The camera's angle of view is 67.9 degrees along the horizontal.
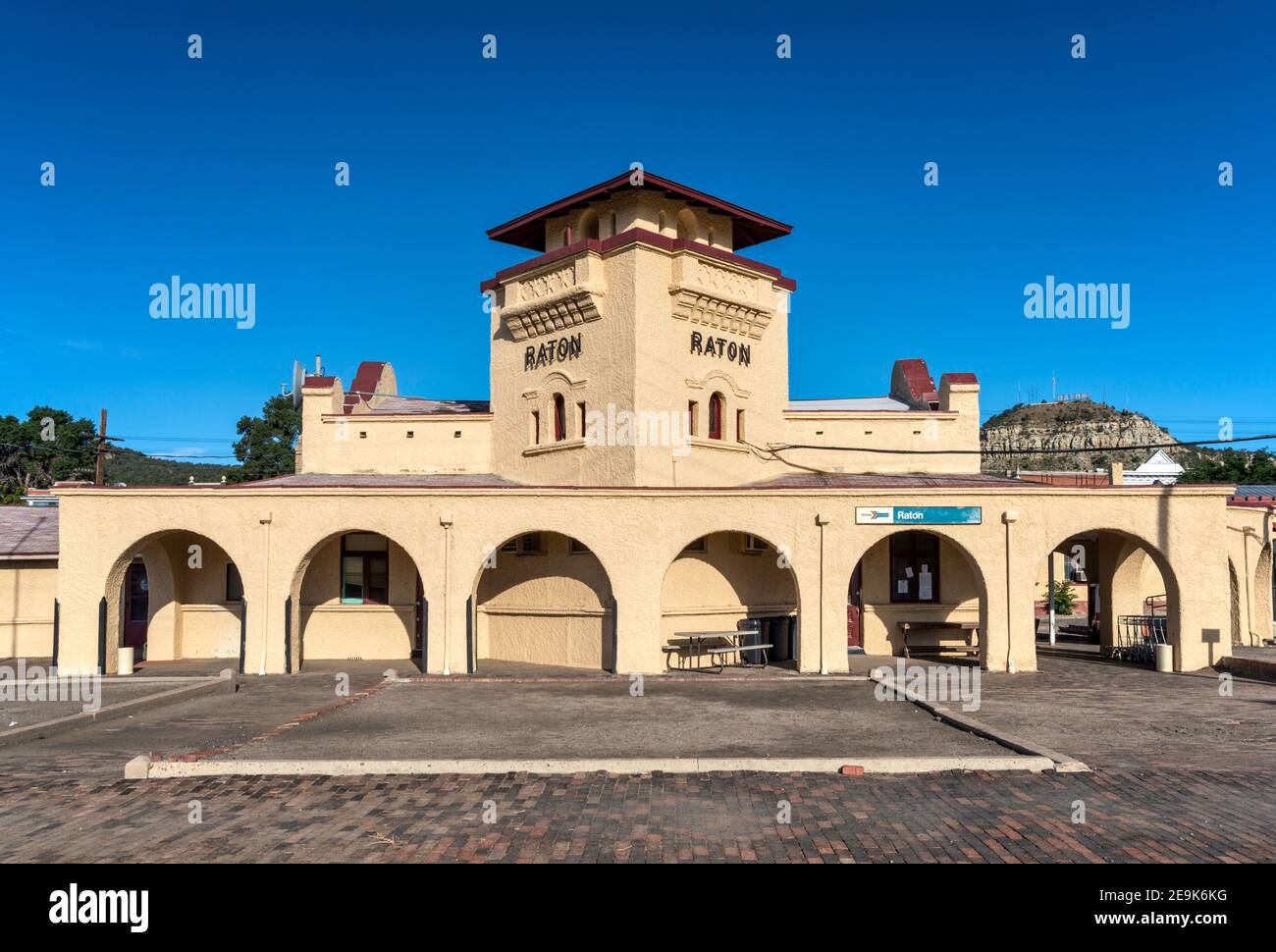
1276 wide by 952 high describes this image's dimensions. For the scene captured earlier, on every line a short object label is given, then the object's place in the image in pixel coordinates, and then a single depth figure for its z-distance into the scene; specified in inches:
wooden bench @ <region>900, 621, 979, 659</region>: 948.6
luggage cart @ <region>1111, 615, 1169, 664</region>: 918.4
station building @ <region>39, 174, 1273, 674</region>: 861.2
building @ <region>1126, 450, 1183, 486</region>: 2288.4
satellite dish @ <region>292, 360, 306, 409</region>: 1147.3
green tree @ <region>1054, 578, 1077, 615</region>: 1686.8
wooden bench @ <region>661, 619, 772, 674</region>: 882.1
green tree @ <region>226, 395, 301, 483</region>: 2532.0
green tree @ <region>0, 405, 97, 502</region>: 2566.4
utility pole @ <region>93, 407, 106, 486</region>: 1344.7
